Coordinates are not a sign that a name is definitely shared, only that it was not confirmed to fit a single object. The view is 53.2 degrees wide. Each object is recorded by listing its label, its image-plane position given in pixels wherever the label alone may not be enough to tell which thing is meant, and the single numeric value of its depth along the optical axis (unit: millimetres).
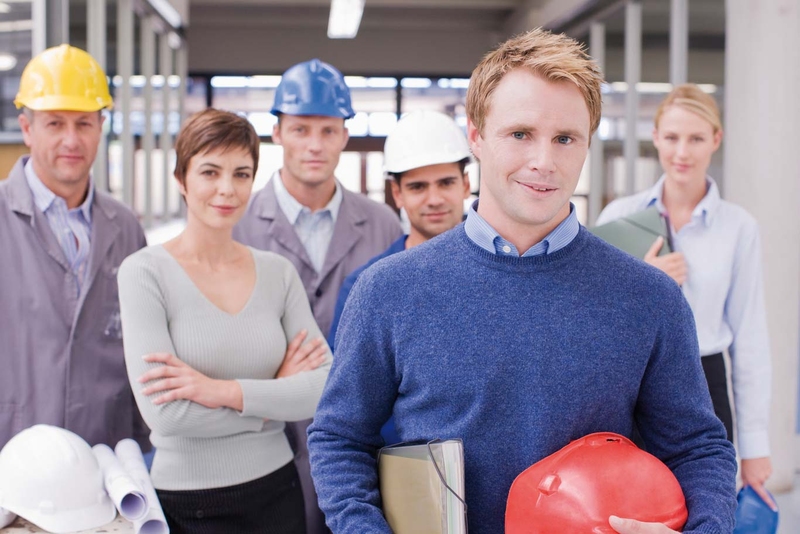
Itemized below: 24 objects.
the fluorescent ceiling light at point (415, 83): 11383
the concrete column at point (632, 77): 6344
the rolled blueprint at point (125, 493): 1757
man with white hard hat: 2229
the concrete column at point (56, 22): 4121
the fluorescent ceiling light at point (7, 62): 3914
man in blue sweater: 1225
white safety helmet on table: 1750
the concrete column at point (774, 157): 4332
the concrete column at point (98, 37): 5562
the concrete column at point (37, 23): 4047
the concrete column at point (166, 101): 8609
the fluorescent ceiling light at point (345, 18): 8625
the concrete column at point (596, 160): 7117
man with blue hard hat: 2596
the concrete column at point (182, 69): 9641
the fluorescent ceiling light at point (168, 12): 7691
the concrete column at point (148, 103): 7727
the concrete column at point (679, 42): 5379
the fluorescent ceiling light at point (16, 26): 3938
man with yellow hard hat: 2246
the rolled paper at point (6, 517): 1758
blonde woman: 2500
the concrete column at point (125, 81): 6680
